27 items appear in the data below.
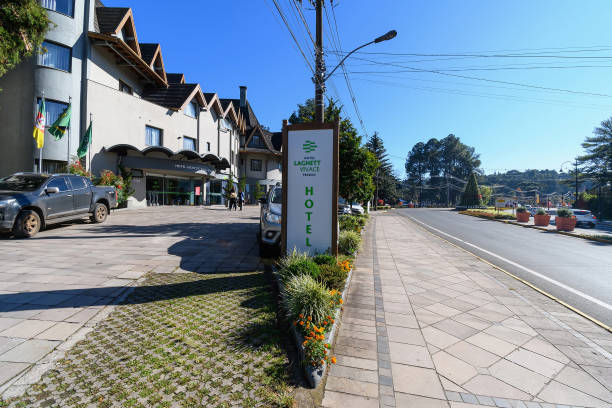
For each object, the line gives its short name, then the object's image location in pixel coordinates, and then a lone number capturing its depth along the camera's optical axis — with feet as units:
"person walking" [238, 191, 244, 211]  72.28
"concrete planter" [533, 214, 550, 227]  66.08
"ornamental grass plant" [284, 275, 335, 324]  10.96
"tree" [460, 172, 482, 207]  209.23
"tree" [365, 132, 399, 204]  161.48
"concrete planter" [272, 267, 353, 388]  8.32
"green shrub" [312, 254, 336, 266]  17.02
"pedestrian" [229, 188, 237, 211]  69.41
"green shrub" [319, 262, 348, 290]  14.66
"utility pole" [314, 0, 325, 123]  25.45
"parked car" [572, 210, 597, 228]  75.25
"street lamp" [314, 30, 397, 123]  25.39
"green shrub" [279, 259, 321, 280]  14.46
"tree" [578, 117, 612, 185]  145.55
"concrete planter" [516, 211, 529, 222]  75.66
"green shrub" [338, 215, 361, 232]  33.35
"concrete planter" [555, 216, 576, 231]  57.26
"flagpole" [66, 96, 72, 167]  50.29
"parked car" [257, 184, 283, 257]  22.27
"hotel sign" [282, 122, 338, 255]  18.94
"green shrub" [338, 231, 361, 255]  25.86
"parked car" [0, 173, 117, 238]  24.47
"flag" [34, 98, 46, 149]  41.37
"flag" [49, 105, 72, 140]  44.39
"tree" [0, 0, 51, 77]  31.35
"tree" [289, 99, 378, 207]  35.68
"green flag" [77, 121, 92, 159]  49.21
